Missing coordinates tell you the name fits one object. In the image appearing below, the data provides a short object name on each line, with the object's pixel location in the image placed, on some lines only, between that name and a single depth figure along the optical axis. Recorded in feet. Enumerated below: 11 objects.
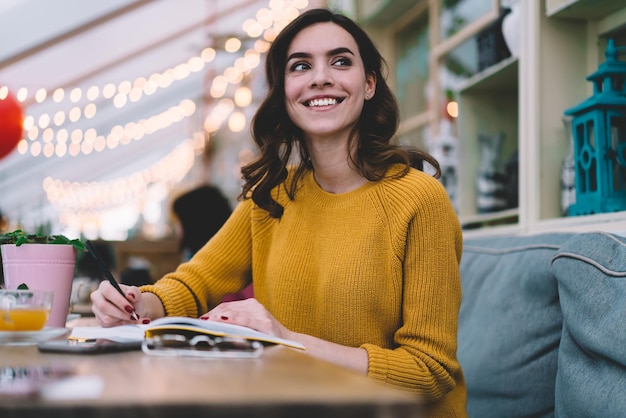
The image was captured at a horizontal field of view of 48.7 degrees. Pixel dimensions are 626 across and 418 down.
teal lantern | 5.98
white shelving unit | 7.06
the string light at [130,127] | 17.83
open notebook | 2.97
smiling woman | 4.12
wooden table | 1.68
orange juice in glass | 3.15
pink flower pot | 4.10
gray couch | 4.31
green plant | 4.14
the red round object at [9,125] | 10.46
